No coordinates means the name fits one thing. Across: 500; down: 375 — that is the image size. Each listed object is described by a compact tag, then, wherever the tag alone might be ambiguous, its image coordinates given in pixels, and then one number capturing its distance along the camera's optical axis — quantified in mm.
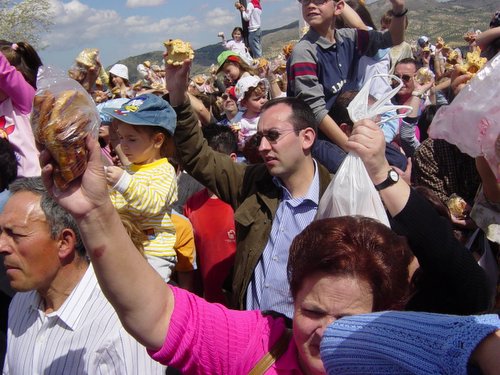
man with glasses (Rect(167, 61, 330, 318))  2529
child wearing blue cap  2715
